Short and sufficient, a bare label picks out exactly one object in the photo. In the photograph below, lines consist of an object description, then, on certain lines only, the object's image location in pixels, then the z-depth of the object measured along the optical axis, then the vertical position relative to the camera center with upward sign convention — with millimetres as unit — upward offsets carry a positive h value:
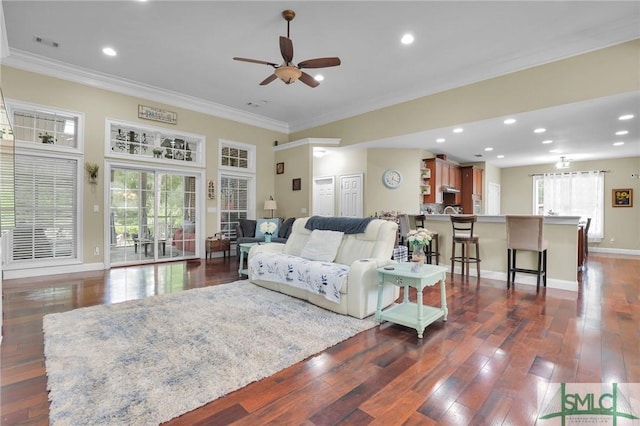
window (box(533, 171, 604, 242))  8656 +541
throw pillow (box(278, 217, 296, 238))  6786 -398
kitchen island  4277 -599
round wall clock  7387 +846
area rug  1725 -1096
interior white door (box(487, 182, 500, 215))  9789 +481
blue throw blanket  3719 -159
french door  5820 -89
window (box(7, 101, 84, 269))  4867 +424
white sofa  3031 -597
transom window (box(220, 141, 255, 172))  7308 +1406
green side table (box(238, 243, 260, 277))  4922 -704
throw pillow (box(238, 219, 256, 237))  6945 -365
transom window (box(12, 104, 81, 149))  4891 +1438
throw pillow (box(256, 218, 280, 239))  6824 -341
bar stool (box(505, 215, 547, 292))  4156 -379
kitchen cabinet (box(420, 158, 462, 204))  7641 +866
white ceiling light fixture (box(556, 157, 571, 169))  8205 +1382
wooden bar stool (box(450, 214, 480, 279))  4891 -428
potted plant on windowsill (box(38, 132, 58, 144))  5059 +1234
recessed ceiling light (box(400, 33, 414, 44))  4078 +2402
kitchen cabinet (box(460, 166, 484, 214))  8766 +738
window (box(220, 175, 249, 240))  7339 +234
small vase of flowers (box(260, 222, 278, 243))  4797 -265
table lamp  7695 +169
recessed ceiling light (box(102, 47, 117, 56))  4566 +2467
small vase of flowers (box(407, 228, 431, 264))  2908 -280
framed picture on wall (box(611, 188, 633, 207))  8226 +459
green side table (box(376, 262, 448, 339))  2674 -752
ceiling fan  3532 +1811
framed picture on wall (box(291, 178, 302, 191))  7533 +699
